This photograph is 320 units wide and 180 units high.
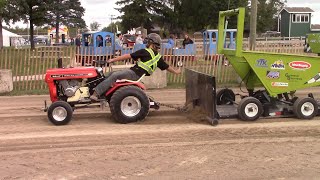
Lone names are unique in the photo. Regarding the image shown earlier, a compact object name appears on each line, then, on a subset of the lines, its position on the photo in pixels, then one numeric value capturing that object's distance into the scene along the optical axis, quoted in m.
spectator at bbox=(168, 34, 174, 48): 20.03
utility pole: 14.48
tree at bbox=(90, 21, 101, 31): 104.69
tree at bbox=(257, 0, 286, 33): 67.81
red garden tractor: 7.56
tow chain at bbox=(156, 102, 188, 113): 8.63
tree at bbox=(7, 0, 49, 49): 37.75
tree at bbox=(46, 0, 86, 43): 43.03
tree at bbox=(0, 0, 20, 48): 36.21
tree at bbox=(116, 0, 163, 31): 57.81
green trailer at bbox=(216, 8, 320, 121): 7.72
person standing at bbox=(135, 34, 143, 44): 22.41
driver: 7.76
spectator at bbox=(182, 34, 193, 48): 21.25
